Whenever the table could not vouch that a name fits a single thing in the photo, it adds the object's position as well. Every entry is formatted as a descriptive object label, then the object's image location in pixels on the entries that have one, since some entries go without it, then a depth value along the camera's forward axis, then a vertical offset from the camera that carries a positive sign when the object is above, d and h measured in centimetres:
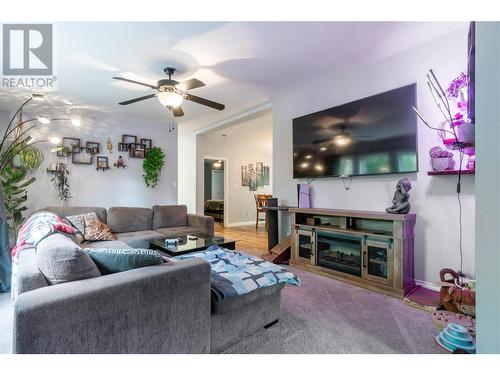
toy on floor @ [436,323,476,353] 157 -99
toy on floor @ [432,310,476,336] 182 -101
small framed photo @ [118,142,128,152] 488 +82
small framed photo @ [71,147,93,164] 443 +59
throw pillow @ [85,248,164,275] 138 -40
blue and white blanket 159 -63
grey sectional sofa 98 -60
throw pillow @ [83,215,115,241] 315 -56
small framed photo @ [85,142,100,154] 455 +76
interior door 938 +12
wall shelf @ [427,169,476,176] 217 +14
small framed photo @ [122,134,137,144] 492 +100
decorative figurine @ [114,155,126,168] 484 +49
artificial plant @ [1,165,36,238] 343 -6
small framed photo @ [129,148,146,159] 500 +72
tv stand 241 -66
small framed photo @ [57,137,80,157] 427 +76
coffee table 266 -67
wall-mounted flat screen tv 260 +61
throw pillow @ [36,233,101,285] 119 -38
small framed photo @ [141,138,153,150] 513 +94
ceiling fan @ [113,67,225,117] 255 +104
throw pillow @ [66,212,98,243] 310 -45
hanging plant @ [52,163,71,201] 429 +11
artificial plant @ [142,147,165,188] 507 +47
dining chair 700 -34
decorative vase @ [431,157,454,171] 231 +23
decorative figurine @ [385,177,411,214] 245 -10
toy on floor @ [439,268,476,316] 200 -90
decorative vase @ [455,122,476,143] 139 +33
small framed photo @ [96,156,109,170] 466 +48
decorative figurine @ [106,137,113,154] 475 +83
